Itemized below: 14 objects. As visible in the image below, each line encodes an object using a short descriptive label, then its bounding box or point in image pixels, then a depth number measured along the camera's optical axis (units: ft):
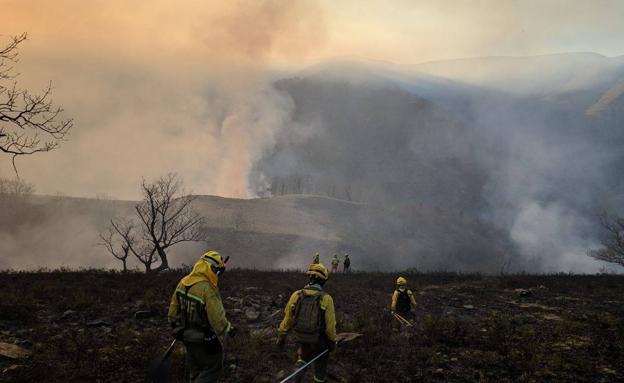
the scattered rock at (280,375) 25.64
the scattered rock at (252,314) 45.53
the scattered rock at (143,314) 39.68
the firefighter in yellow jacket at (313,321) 21.08
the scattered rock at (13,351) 25.68
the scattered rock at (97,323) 35.78
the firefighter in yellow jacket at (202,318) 18.31
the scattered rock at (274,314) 46.66
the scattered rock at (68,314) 37.47
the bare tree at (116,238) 216.66
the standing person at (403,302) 38.81
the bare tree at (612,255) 116.82
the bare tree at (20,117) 32.76
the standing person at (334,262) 105.70
